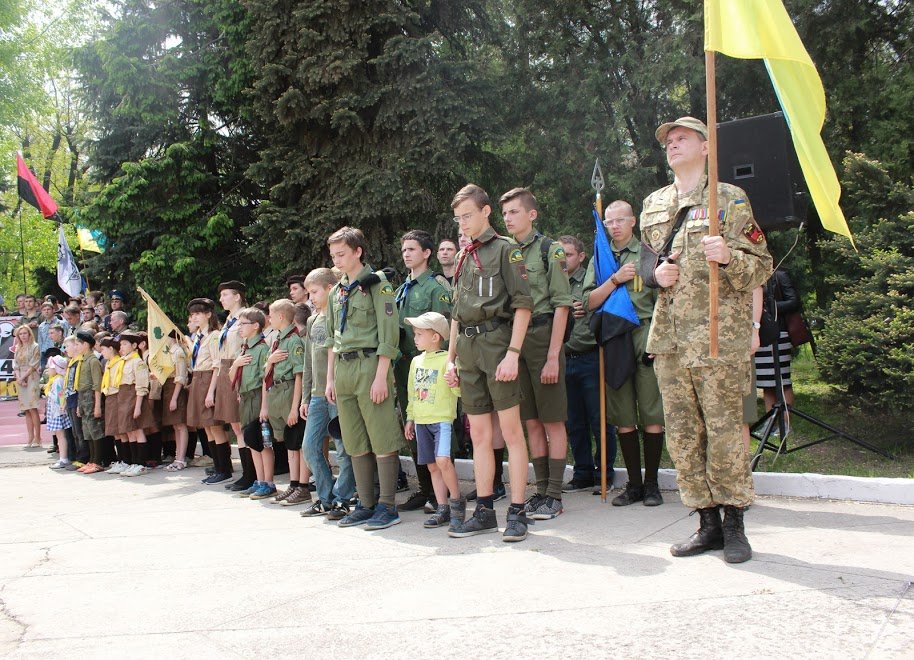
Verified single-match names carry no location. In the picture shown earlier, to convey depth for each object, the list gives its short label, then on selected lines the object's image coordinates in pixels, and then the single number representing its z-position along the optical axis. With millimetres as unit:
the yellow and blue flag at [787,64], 4281
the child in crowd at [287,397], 7363
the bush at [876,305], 6586
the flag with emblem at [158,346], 10305
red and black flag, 19391
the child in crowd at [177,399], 10211
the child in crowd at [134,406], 10234
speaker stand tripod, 6703
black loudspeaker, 6219
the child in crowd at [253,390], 7762
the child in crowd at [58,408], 11367
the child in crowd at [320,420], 6715
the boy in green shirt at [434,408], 5953
